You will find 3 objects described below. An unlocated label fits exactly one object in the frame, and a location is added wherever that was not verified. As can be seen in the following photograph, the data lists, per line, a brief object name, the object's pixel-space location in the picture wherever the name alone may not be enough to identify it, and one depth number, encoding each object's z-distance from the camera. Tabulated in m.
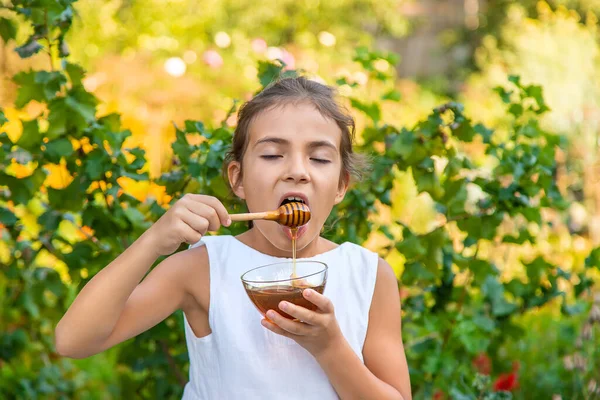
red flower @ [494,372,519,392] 3.03
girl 1.66
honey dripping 1.71
